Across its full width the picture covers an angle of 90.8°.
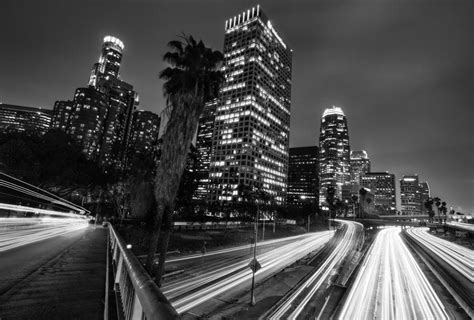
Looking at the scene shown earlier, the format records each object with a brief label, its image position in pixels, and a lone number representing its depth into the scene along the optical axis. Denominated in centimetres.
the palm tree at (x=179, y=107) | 1191
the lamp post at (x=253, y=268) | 1897
